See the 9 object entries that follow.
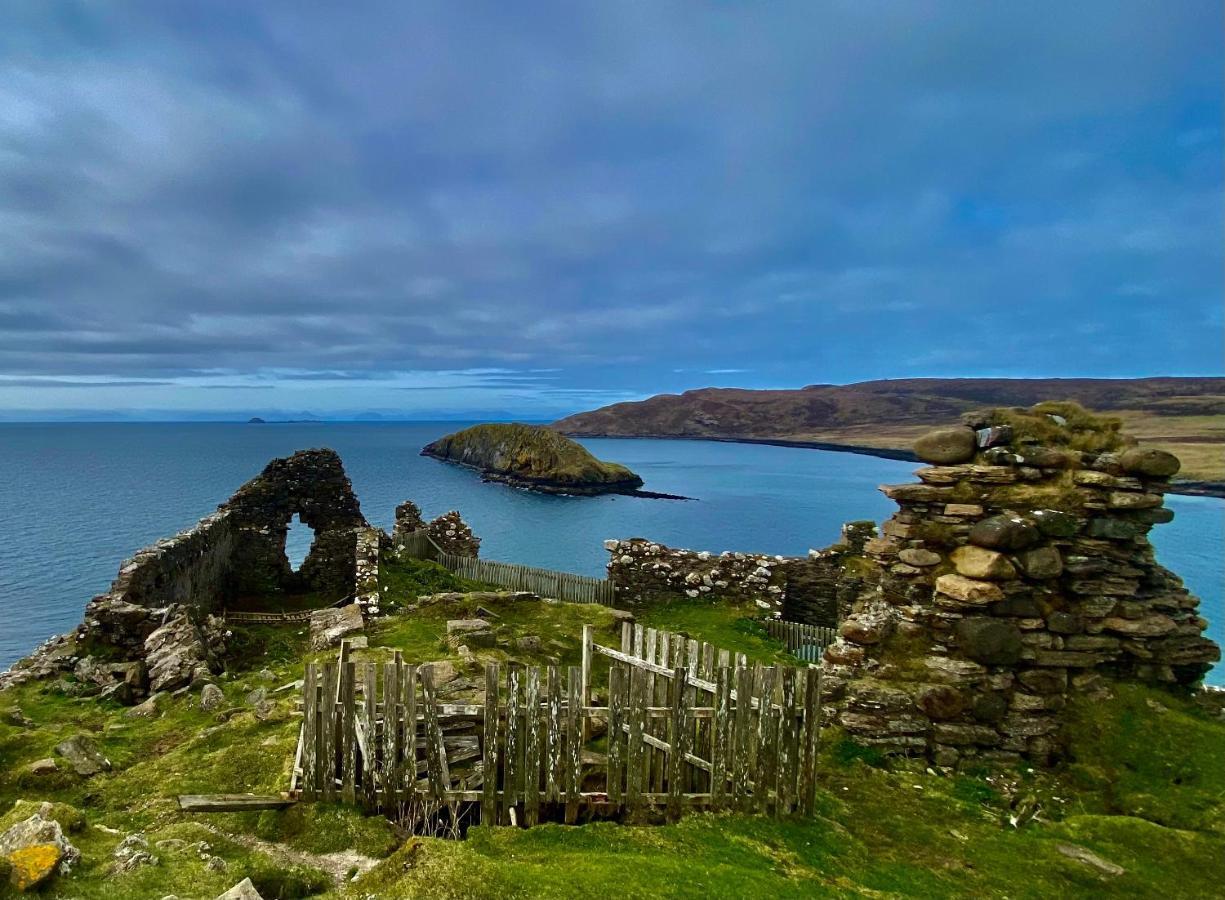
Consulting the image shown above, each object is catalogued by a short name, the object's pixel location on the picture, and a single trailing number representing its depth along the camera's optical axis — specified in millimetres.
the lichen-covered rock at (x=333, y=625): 15016
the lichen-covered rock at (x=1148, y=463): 10409
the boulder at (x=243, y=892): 4266
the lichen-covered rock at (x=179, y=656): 11725
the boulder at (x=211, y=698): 10727
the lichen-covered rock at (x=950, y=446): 11750
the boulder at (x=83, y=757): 7887
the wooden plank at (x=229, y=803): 6695
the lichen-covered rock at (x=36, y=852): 4371
